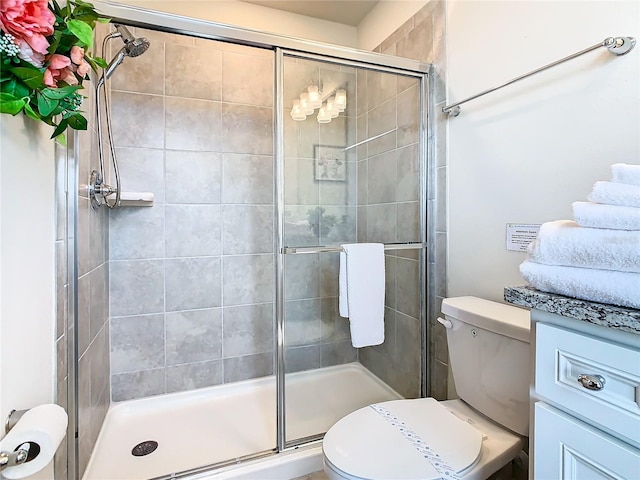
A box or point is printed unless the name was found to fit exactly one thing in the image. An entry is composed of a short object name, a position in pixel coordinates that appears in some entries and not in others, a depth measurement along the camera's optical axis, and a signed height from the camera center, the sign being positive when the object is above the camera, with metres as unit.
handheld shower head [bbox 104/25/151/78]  1.32 +0.77
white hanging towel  1.57 -0.25
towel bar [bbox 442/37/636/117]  0.97 +0.54
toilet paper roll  0.61 -0.36
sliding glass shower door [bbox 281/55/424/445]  1.54 +0.09
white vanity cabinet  0.52 -0.28
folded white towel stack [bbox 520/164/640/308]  0.54 -0.03
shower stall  1.48 -0.05
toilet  0.96 -0.62
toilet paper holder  0.59 -0.38
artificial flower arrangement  0.61 +0.35
